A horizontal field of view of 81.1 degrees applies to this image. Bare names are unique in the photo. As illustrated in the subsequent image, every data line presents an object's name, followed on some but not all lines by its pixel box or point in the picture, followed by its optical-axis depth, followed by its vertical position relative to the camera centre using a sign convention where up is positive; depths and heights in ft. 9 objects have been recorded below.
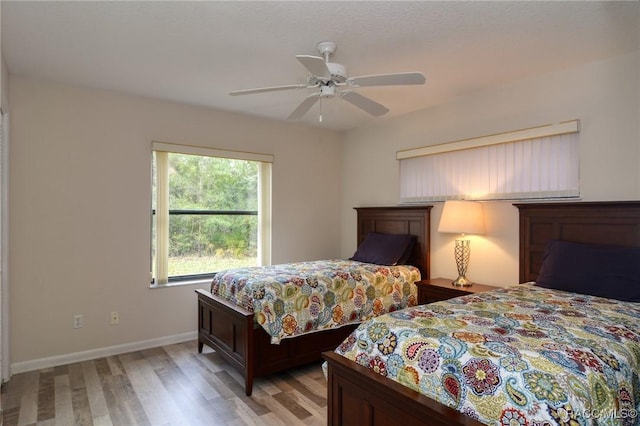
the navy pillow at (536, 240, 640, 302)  8.02 -1.26
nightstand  11.00 -2.23
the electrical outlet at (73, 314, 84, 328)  11.34 -3.22
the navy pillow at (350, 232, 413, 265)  13.37 -1.23
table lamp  11.39 -0.14
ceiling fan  7.52 +2.89
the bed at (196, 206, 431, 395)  9.39 -3.45
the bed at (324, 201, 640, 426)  4.38 -2.02
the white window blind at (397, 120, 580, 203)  10.32 +1.55
